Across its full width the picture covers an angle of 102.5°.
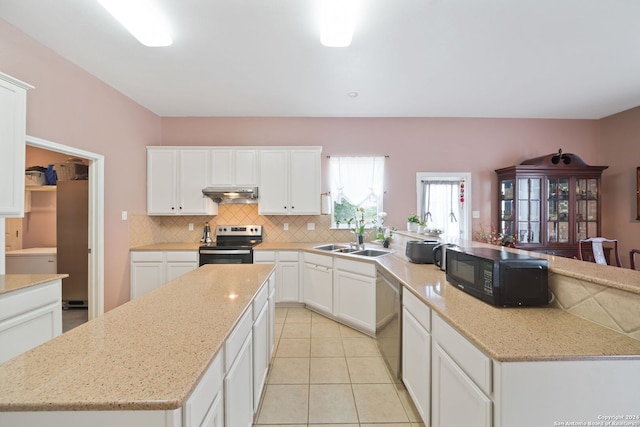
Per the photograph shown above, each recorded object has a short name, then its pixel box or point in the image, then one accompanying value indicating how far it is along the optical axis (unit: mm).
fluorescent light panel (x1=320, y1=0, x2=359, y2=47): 1745
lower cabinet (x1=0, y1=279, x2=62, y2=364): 1500
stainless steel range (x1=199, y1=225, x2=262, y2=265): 3379
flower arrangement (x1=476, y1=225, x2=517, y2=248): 3752
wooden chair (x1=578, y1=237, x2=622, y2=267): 3195
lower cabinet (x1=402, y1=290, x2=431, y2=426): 1438
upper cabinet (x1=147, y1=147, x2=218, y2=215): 3715
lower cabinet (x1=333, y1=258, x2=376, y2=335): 2621
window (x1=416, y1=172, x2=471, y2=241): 4078
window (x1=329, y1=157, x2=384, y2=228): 4062
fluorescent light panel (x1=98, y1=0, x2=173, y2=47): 1772
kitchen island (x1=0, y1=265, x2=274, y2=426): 643
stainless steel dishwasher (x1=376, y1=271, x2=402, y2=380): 1903
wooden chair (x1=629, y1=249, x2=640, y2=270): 2799
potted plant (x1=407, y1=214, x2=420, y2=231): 3114
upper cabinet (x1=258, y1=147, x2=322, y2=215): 3760
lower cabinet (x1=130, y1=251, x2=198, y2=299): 3385
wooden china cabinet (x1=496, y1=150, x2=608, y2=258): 3721
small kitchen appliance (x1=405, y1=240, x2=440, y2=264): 2260
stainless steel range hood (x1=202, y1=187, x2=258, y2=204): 3602
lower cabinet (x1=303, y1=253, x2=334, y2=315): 3117
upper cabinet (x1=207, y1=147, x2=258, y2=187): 3742
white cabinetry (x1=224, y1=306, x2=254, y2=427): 1081
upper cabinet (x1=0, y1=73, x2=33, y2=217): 1711
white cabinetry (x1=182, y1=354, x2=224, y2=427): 733
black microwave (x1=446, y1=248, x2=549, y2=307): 1299
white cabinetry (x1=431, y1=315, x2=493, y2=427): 974
